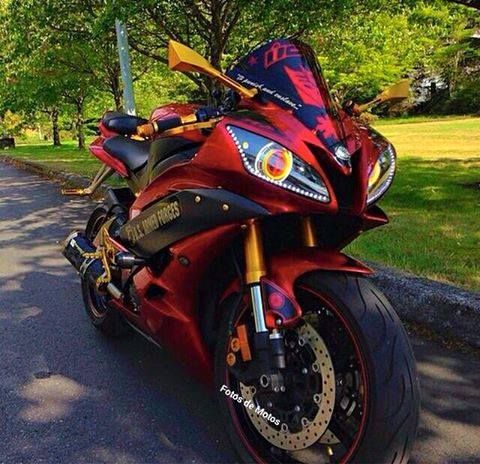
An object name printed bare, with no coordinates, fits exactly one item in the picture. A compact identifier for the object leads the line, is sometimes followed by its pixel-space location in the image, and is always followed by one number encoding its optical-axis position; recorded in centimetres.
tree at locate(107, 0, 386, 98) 872
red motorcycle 214
